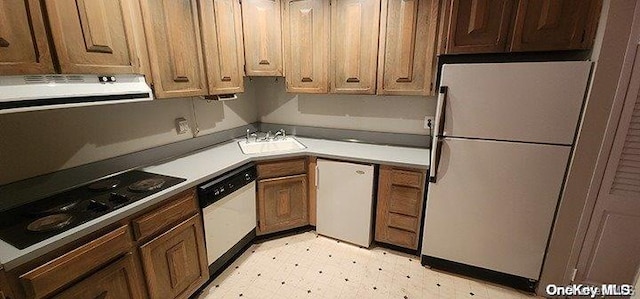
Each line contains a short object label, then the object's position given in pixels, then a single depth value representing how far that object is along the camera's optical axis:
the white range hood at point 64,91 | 0.98
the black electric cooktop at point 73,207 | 1.08
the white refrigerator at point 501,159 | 1.52
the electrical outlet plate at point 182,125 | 2.11
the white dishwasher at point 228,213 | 1.75
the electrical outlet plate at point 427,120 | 2.28
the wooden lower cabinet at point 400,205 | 2.02
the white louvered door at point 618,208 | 1.43
